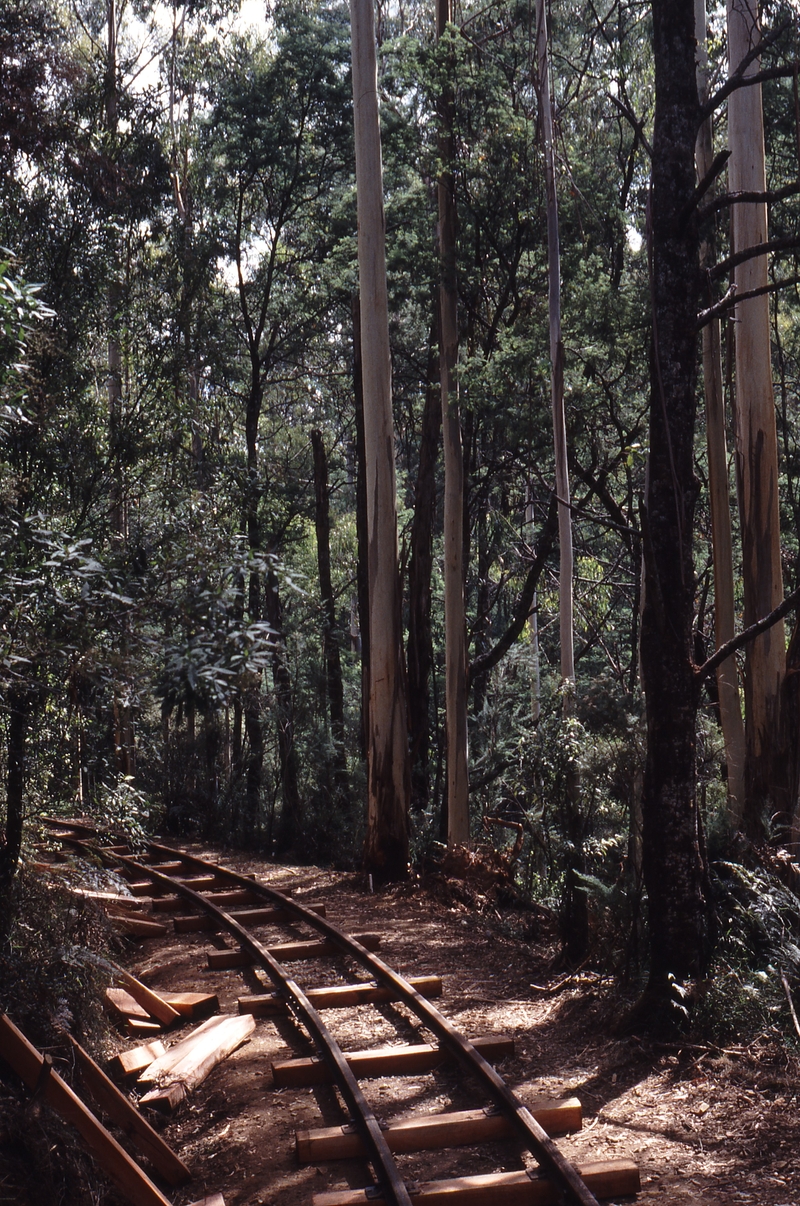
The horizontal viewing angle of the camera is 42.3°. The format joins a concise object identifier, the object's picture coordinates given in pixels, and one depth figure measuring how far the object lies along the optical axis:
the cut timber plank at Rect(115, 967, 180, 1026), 7.10
